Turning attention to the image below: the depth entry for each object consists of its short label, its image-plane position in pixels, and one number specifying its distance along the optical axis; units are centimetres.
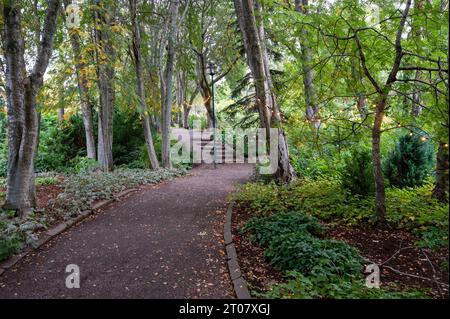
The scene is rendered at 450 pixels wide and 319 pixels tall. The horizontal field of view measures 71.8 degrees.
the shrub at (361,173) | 580
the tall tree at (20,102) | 513
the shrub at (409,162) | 679
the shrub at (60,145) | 1284
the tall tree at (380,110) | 412
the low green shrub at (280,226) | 436
